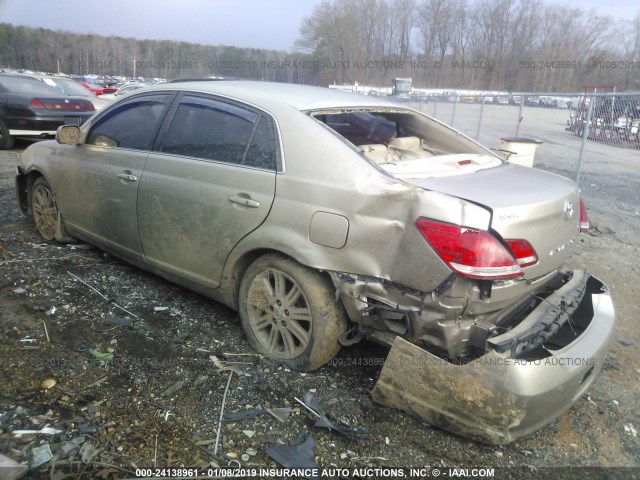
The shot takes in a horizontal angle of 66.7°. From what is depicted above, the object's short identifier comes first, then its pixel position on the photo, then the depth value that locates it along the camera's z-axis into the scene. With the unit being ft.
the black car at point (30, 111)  32.14
